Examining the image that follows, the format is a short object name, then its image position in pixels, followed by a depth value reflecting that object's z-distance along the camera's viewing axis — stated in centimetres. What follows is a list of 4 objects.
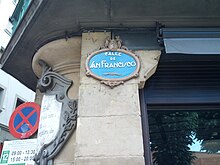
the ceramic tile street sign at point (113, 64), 334
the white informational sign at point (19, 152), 376
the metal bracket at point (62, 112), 342
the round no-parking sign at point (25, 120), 412
